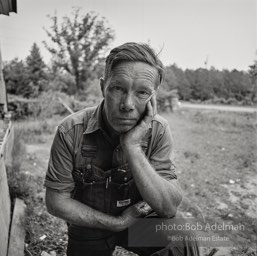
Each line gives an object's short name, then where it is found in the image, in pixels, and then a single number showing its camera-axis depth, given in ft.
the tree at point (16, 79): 66.74
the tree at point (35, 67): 76.33
